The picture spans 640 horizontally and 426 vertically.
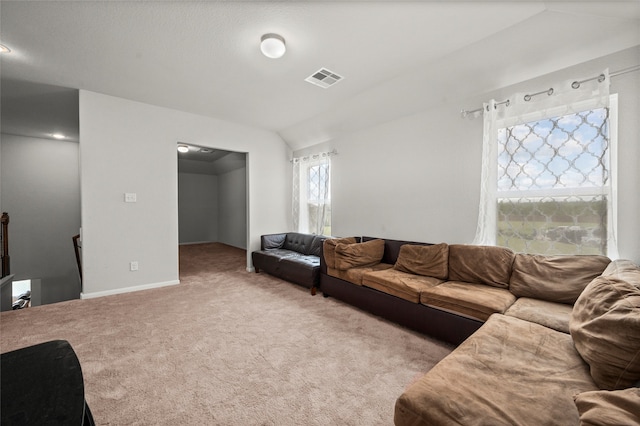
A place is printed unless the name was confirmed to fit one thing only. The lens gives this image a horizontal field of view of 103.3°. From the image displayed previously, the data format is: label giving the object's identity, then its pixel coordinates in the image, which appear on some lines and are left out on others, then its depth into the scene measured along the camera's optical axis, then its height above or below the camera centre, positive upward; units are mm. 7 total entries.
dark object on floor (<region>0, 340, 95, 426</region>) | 589 -476
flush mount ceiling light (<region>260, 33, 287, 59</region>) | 2279 +1502
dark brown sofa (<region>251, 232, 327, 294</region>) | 3649 -794
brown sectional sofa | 979 -766
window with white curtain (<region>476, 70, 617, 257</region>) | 2125 +328
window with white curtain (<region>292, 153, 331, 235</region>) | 4648 +307
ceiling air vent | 2930 +1597
